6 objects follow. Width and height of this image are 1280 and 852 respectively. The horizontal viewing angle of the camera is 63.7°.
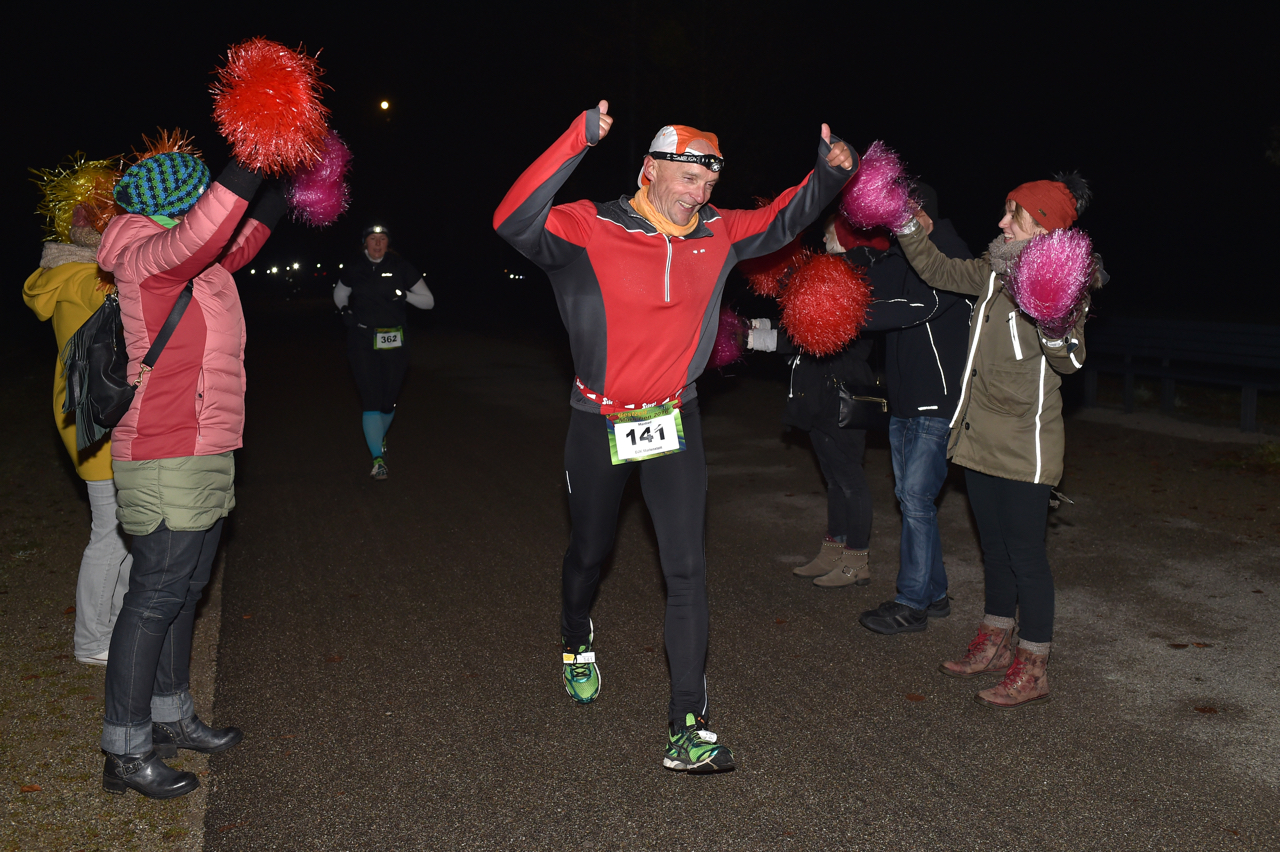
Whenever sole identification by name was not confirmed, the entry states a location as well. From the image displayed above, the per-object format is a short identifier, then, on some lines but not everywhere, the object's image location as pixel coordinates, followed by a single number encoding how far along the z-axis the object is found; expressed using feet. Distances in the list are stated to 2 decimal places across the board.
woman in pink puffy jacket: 11.60
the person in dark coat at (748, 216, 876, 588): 18.56
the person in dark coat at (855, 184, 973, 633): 16.31
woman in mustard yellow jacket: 14.05
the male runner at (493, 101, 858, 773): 12.21
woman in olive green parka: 13.83
